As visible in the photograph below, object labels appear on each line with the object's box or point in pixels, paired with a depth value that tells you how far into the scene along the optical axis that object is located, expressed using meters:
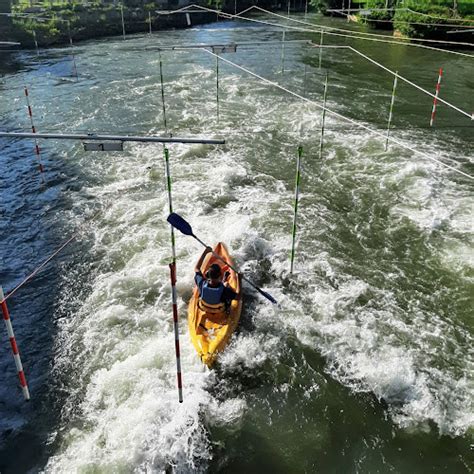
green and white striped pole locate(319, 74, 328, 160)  13.93
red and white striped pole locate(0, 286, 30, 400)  5.33
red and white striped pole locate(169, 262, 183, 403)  5.08
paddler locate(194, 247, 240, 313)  6.98
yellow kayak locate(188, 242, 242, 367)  6.74
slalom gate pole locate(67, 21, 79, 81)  22.49
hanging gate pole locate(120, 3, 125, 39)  31.78
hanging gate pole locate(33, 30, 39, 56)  26.73
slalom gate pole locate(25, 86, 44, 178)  12.59
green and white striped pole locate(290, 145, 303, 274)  8.05
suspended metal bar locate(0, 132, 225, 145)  6.09
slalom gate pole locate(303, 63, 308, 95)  19.95
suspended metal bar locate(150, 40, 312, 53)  14.76
